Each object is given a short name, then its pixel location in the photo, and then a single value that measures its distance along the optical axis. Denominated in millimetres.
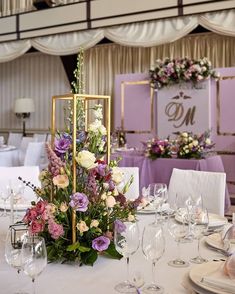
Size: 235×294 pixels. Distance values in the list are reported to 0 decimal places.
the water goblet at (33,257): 1406
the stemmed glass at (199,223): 1901
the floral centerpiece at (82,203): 1703
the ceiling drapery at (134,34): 6547
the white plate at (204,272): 1418
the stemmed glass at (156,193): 2465
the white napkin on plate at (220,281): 1401
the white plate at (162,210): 2488
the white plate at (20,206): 2620
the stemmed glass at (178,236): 1771
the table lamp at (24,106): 9711
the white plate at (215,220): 2253
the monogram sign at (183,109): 7238
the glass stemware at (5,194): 2545
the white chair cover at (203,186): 2941
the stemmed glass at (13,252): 1488
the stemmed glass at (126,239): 1564
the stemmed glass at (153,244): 1549
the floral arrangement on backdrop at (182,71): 6918
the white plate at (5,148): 7496
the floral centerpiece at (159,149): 5719
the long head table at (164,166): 5453
